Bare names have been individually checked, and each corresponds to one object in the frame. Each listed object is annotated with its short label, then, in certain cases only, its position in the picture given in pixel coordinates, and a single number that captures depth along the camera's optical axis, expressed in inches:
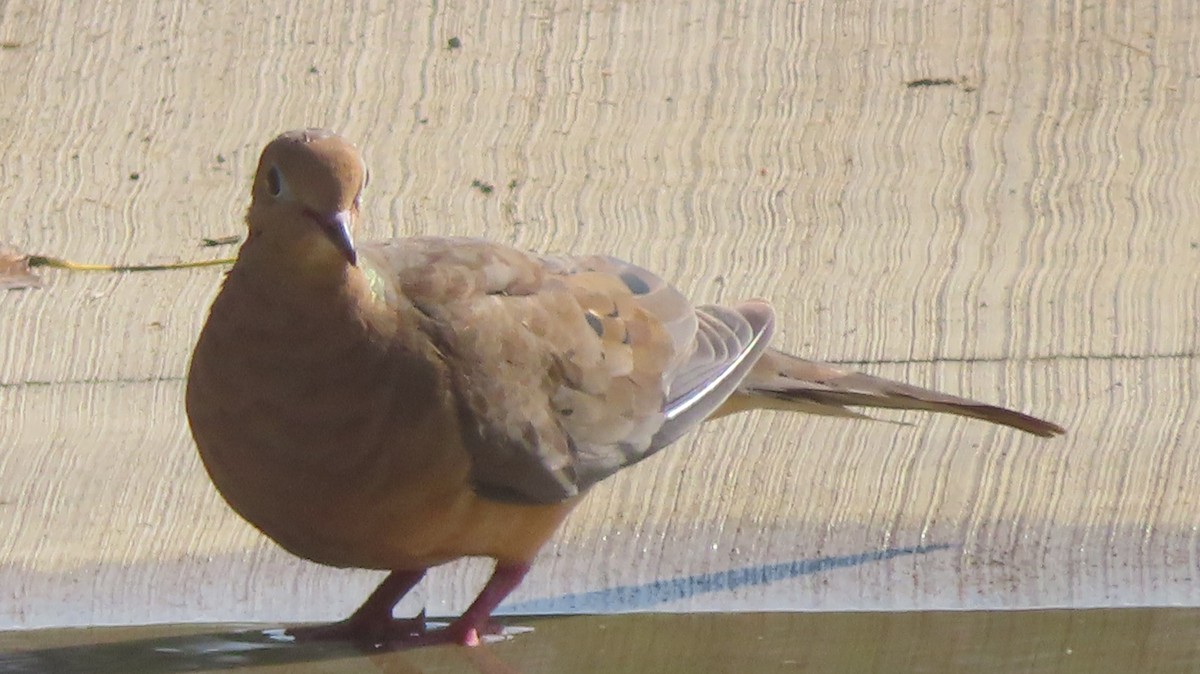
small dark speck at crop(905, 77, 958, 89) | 478.3
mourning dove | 267.3
